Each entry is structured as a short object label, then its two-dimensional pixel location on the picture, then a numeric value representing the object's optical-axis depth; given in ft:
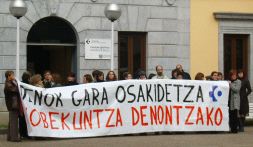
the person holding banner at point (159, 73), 64.65
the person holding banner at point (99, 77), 62.23
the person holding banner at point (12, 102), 55.83
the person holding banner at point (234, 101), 64.34
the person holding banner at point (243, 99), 65.72
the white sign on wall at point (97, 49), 81.25
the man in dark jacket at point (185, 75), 68.54
